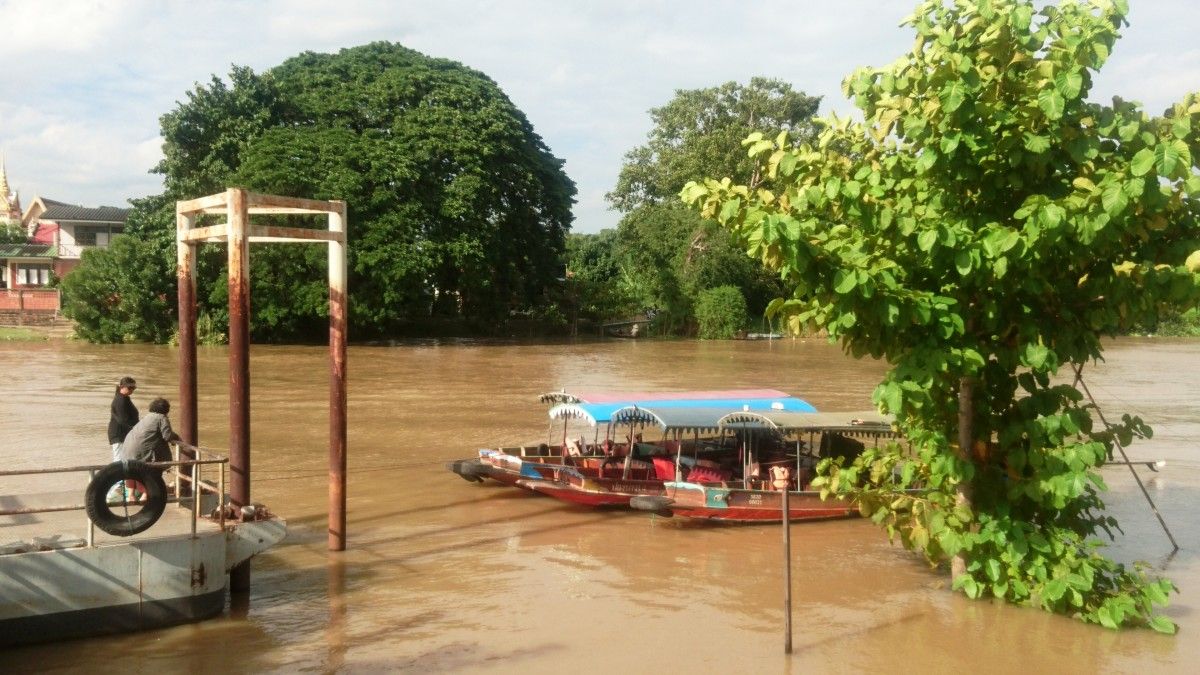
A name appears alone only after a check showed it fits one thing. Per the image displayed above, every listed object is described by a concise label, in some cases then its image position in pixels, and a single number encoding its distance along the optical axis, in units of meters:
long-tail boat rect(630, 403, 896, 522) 13.97
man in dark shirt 11.09
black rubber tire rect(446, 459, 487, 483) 15.59
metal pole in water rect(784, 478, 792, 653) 8.27
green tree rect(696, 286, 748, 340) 51.31
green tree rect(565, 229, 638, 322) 50.78
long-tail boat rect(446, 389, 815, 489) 15.20
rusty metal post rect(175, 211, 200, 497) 11.20
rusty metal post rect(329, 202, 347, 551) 10.86
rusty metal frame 10.02
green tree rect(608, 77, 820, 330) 52.25
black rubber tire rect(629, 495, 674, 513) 13.73
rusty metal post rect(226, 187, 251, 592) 9.93
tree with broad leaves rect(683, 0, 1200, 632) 8.00
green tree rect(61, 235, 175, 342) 39.41
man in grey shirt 10.02
